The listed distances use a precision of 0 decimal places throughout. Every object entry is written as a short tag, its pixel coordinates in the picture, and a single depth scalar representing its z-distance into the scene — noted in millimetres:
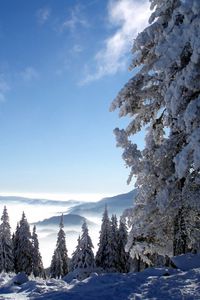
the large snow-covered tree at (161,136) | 12965
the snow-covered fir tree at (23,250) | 64438
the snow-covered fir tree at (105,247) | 62750
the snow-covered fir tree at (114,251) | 62500
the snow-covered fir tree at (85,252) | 59666
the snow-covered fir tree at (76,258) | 60750
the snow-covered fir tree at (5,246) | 57438
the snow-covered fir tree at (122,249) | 64250
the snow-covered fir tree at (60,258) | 70062
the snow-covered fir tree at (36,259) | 67250
